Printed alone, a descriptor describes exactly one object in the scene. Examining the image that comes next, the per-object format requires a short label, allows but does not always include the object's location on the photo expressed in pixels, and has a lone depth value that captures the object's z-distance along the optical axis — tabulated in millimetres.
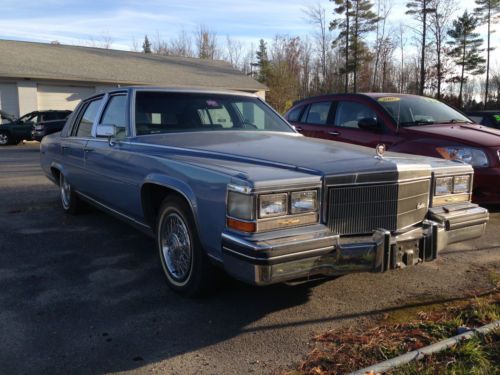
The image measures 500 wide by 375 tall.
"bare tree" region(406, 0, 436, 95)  40344
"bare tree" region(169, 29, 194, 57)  58281
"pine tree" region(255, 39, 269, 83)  42919
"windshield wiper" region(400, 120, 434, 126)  6715
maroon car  5965
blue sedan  2939
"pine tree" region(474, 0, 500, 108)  45784
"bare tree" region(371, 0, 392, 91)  45088
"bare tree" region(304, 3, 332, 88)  50650
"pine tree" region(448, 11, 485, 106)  45594
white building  22672
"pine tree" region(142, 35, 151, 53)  77750
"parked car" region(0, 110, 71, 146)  19781
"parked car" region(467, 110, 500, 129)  10844
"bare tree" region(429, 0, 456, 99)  41094
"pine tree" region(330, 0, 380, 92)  43188
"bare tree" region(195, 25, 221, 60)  57375
